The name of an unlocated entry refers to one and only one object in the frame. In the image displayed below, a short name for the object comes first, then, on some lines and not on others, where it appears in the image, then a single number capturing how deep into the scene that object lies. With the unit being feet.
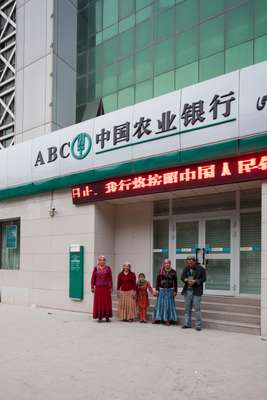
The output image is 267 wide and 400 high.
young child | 30.50
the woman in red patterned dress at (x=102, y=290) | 31.27
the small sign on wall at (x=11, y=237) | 46.14
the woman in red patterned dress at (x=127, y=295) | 30.83
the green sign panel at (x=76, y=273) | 36.22
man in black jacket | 27.78
